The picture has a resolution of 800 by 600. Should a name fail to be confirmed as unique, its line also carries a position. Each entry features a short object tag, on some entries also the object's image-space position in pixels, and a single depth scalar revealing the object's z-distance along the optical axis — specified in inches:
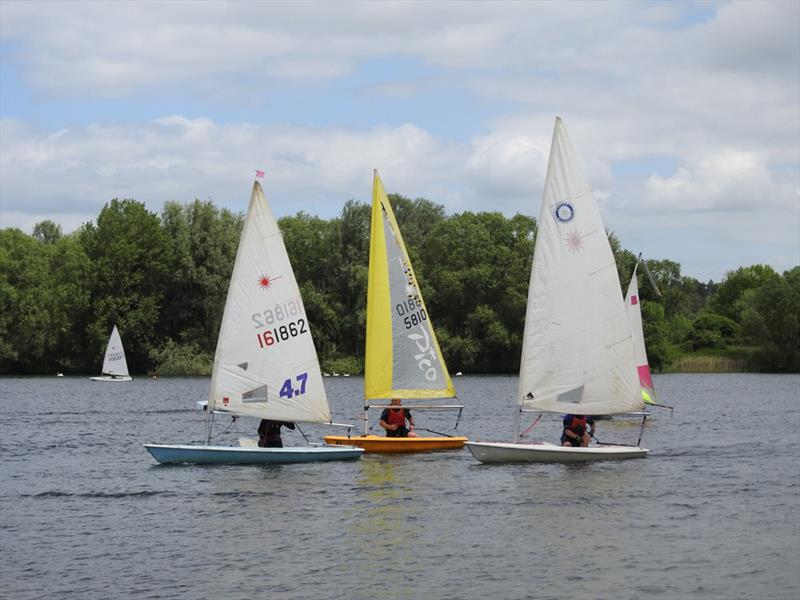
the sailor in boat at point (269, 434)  1300.4
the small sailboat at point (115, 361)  3727.9
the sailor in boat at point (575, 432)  1280.8
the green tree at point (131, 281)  4104.3
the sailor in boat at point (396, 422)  1397.6
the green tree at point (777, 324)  4404.5
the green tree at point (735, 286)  6219.0
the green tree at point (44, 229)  6707.7
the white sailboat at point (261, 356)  1279.5
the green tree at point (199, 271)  3905.0
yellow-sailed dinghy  1382.9
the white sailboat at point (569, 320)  1251.2
